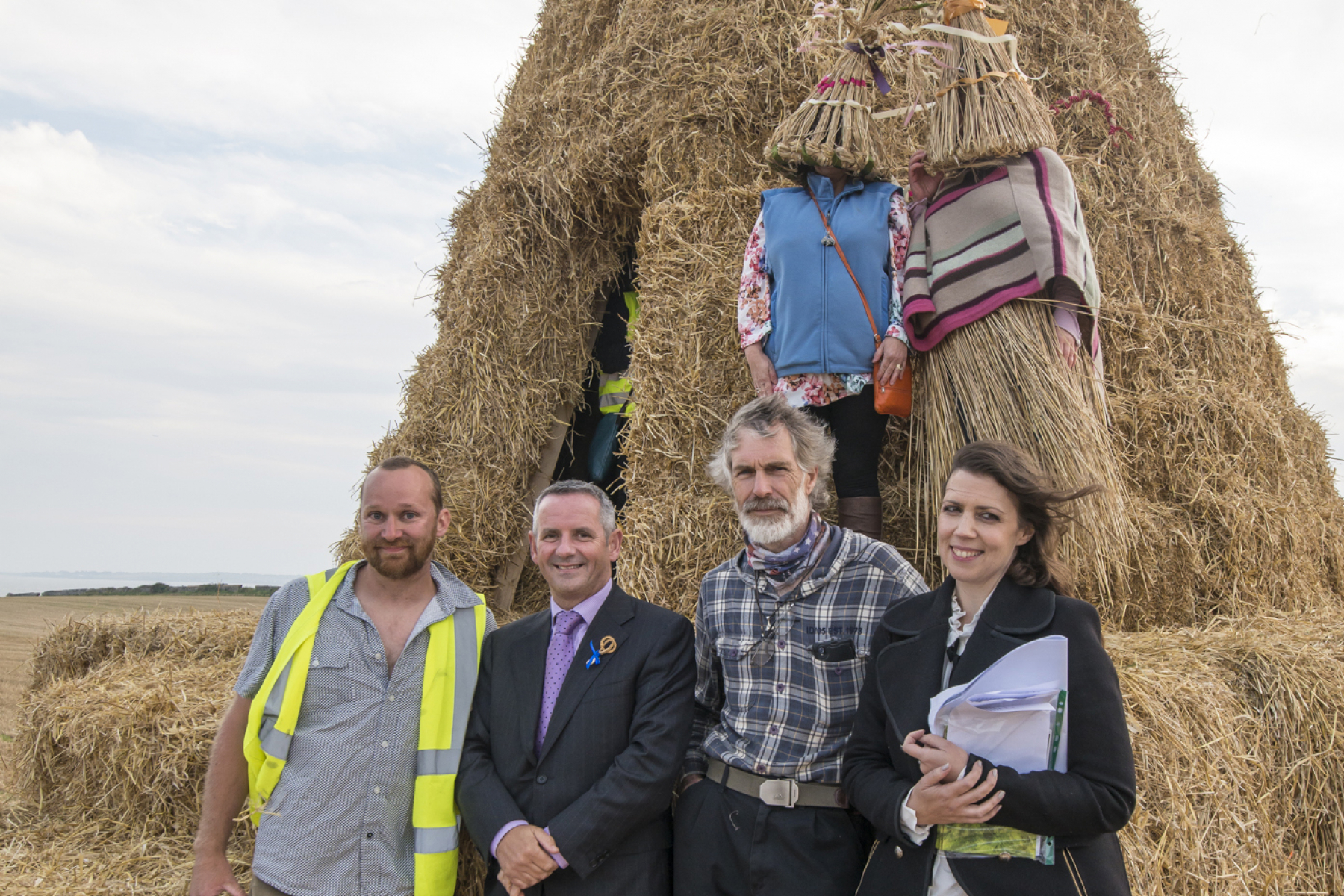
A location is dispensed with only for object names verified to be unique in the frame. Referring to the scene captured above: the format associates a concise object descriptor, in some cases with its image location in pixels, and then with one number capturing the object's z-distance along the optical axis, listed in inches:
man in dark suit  83.1
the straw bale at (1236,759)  98.6
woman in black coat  65.2
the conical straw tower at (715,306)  143.8
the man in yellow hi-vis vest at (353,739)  91.0
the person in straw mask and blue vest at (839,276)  113.5
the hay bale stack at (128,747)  135.2
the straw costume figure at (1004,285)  110.9
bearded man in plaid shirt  79.4
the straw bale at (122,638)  186.2
